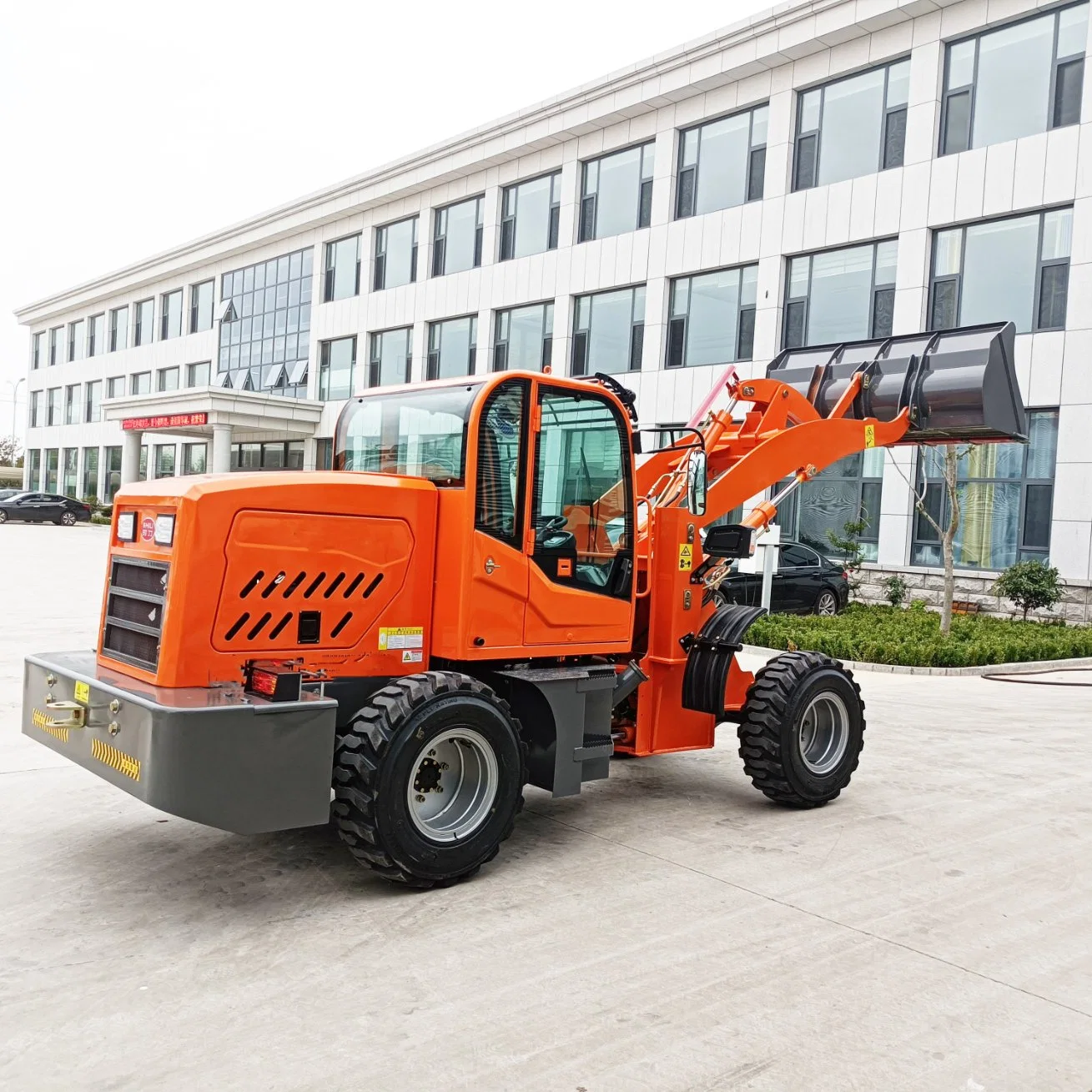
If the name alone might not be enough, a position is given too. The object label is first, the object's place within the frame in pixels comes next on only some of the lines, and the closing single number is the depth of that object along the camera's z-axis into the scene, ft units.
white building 66.49
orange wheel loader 17.04
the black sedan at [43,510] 152.15
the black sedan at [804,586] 64.28
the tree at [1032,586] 60.95
